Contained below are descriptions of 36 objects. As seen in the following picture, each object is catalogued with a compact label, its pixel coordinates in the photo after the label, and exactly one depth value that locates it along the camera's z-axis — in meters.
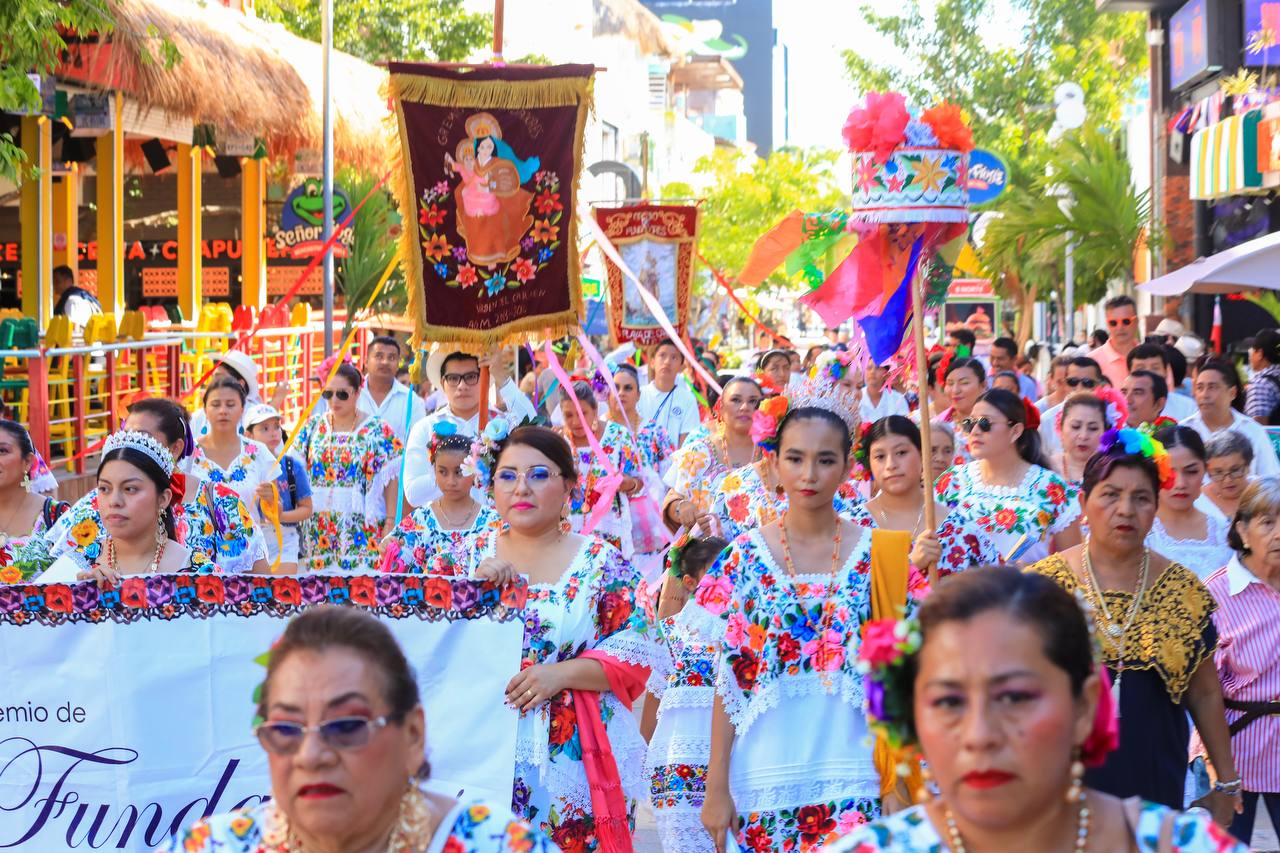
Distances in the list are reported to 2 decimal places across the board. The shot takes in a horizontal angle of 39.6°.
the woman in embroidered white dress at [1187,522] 7.23
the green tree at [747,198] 58.53
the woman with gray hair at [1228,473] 8.25
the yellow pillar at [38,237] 17.22
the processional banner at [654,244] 16.59
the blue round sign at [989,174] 13.23
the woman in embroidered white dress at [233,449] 9.87
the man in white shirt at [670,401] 13.18
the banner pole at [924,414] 5.50
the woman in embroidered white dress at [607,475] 9.84
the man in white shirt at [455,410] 9.15
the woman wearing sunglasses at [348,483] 10.92
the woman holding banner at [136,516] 5.98
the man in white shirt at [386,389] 11.67
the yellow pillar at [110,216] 19.55
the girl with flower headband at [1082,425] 8.20
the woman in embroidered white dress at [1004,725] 2.66
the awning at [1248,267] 13.47
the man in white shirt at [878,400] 12.89
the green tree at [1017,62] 50.03
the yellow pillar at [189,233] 22.33
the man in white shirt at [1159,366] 10.66
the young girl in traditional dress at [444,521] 6.13
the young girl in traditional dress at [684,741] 5.89
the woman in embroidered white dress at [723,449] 9.73
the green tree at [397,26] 31.50
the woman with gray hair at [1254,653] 5.73
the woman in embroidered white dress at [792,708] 5.16
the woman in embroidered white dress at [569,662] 5.32
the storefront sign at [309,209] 22.59
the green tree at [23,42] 9.85
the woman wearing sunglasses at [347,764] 2.88
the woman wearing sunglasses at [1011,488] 7.22
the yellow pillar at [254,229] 24.94
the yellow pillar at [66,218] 19.62
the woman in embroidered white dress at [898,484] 6.89
